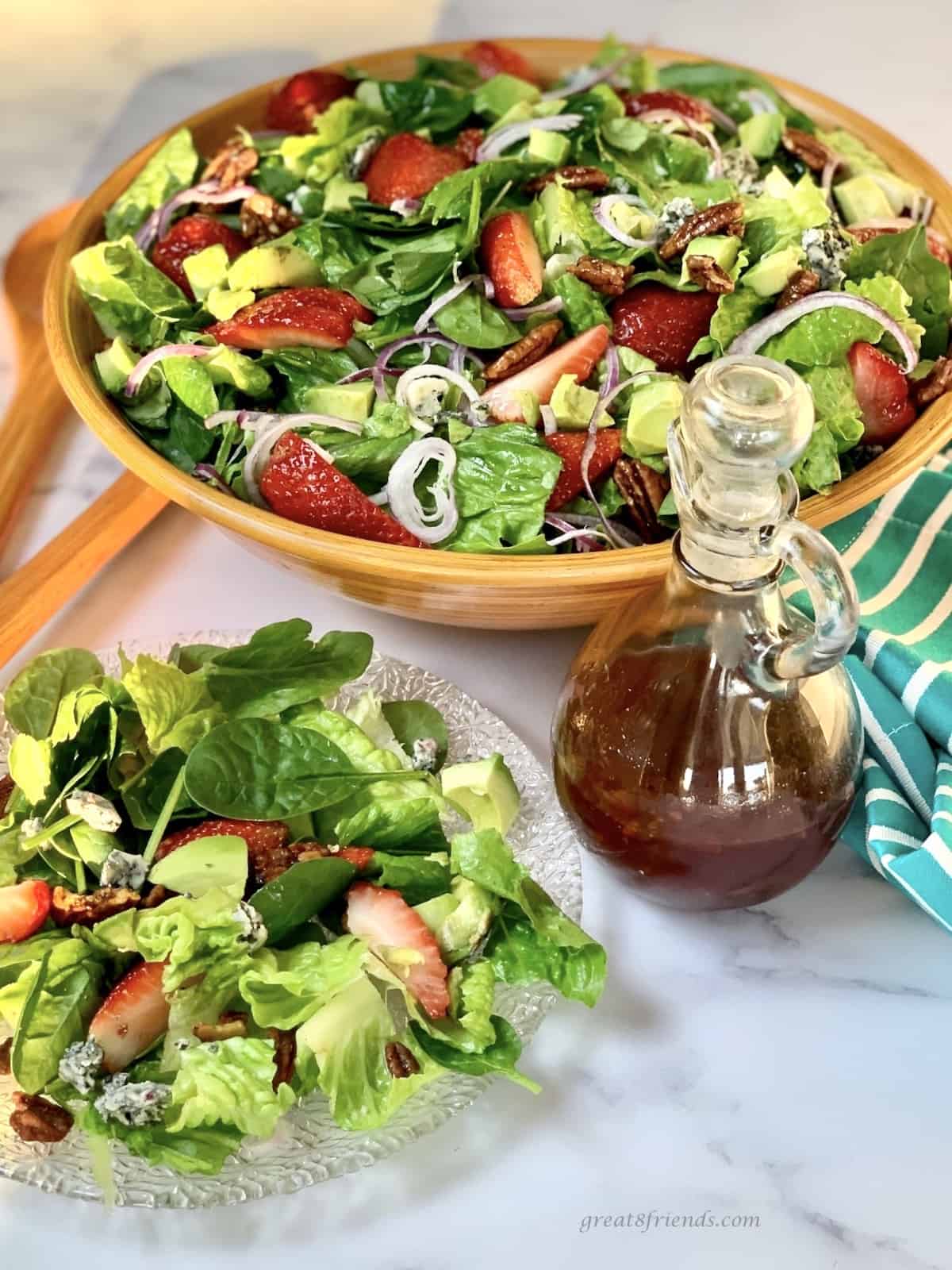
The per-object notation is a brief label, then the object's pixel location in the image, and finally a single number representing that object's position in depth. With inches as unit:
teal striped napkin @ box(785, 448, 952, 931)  39.8
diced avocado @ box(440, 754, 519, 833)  40.3
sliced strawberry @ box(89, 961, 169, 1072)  34.9
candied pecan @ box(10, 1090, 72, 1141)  33.9
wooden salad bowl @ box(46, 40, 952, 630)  41.7
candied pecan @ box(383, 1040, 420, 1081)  35.1
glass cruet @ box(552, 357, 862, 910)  32.7
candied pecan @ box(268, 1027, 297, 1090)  35.0
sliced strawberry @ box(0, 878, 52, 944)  36.8
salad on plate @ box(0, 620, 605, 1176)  34.2
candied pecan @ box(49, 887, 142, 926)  37.0
